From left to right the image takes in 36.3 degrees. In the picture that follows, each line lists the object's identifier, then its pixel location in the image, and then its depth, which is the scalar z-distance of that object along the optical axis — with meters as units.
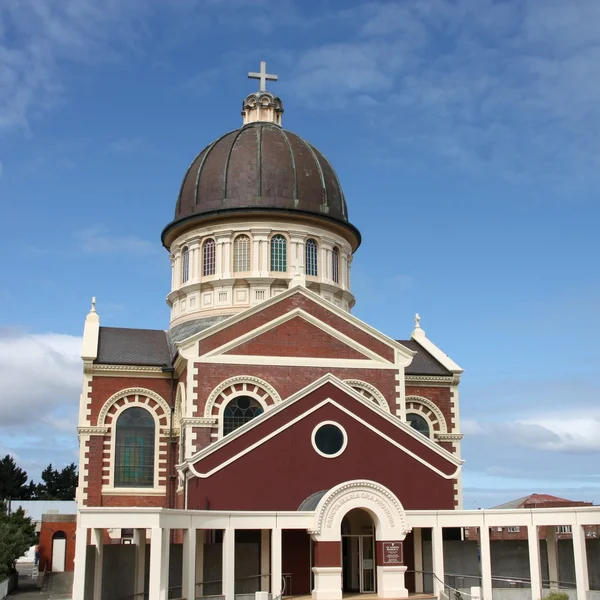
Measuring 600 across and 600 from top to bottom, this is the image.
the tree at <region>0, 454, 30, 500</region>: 100.38
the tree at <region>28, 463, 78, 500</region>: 108.93
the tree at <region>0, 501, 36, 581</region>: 37.98
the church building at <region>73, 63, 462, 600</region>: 29.09
